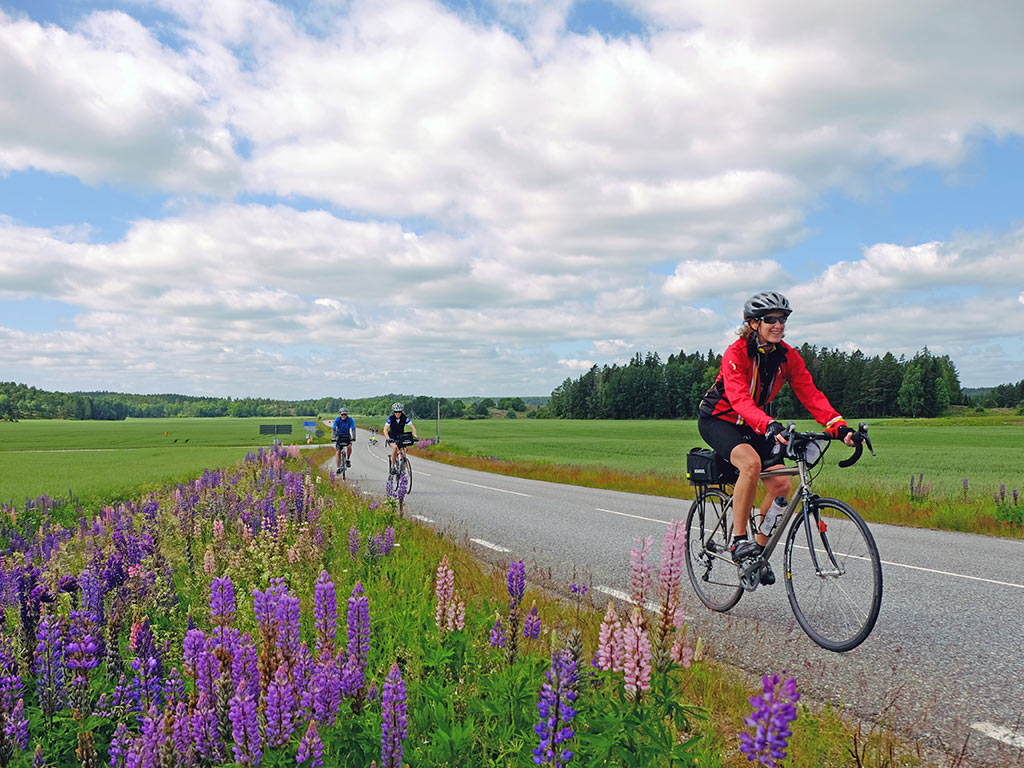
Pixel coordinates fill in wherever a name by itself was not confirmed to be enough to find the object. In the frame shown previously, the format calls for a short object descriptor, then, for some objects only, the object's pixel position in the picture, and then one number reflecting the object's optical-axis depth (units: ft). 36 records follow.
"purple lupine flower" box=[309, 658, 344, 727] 7.73
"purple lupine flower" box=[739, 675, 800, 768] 5.01
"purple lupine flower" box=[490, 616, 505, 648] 11.08
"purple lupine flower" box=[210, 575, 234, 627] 9.80
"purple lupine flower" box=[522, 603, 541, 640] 11.08
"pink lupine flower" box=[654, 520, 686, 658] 8.26
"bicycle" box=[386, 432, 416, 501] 50.55
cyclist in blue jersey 68.38
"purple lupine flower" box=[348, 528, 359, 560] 21.53
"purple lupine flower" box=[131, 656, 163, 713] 8.89
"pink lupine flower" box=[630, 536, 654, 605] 9.57
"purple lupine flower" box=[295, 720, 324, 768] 6.48
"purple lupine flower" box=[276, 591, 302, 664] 7.95
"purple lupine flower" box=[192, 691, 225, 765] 6.98
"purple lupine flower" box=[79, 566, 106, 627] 12.55
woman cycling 17.02
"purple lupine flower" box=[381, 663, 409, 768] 6.76
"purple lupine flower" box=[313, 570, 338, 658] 9.73
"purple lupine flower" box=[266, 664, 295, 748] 6.75
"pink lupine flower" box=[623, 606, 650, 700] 7.64
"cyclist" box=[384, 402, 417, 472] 54.34
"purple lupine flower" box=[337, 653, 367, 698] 8.57
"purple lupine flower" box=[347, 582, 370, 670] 9.43
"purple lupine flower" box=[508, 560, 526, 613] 11.44
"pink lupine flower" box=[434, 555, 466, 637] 11.53
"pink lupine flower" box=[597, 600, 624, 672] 7.98
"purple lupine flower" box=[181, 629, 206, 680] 8.25
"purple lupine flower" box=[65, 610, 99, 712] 8.46
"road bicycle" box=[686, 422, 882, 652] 14.66
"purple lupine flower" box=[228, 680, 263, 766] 6.51
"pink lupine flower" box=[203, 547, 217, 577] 15.78
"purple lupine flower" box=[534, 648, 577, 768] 6.22
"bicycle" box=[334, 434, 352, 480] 68.67
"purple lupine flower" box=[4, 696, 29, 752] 7.59
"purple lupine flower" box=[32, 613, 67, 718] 9.09
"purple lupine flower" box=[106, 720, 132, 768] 6.88
